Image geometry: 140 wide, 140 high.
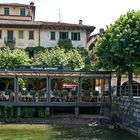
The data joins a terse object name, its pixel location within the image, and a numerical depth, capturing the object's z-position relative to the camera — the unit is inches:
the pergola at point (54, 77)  1750.7
